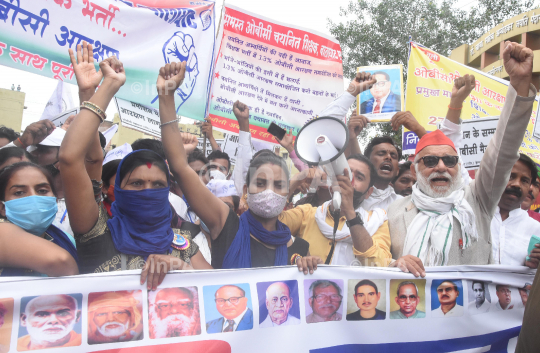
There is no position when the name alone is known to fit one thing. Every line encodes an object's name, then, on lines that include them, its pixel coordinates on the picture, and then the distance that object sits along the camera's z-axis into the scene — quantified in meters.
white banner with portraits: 1.71
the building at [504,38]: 16.17
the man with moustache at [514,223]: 2.87
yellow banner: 5.33
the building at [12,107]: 24.00
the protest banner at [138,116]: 3.88
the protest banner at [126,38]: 3.18
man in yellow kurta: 2.50
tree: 14.06
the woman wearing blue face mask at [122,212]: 1.83
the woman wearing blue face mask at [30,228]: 1.71
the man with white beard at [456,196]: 2.41
